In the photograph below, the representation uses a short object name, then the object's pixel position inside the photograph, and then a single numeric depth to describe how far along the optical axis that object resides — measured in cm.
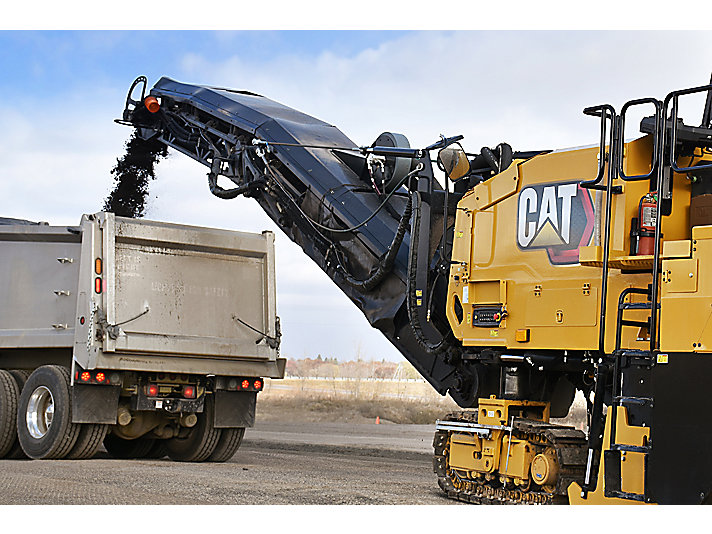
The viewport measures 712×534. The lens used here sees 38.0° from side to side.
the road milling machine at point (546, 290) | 738
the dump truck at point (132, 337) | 1195
